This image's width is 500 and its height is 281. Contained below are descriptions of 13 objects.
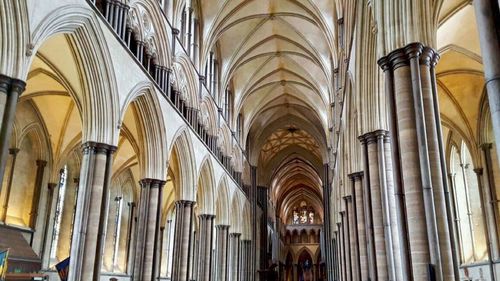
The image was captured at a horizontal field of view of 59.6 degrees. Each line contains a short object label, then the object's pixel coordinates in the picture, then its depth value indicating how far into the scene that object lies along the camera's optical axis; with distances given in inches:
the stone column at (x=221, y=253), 812.6
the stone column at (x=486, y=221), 530.4
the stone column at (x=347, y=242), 602.2
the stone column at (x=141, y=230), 461.7
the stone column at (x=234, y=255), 891.4
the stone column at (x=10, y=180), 514.5
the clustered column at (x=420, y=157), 223.8
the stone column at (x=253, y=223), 1010.5
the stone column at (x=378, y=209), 355.3
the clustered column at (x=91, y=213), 348.2
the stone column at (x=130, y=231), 775.1
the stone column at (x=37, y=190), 561.9
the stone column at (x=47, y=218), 574.9
